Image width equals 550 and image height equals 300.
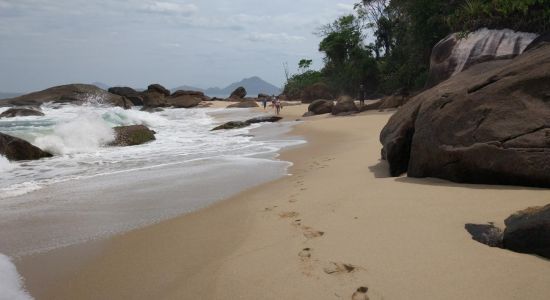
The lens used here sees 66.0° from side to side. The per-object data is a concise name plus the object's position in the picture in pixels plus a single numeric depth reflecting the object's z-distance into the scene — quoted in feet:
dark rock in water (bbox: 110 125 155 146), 40.42
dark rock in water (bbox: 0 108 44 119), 84.02
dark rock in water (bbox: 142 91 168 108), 135.44
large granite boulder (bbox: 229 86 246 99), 180.14
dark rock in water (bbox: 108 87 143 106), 143.54
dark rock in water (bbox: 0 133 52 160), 31.42
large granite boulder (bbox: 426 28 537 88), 39.99
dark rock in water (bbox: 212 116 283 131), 55.77
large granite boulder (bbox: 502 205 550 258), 7.98
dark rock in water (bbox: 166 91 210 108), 137.28
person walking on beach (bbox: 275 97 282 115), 85.47
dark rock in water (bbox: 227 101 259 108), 126.93
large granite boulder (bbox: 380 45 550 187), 12.84
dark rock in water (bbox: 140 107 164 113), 118.42
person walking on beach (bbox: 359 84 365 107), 74.22
